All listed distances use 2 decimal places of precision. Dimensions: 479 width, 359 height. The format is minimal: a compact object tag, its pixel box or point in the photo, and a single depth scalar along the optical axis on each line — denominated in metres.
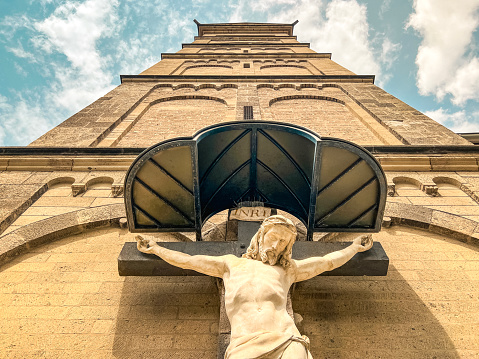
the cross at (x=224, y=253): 3.74
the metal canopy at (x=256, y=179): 4.37
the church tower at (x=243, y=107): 9.57
